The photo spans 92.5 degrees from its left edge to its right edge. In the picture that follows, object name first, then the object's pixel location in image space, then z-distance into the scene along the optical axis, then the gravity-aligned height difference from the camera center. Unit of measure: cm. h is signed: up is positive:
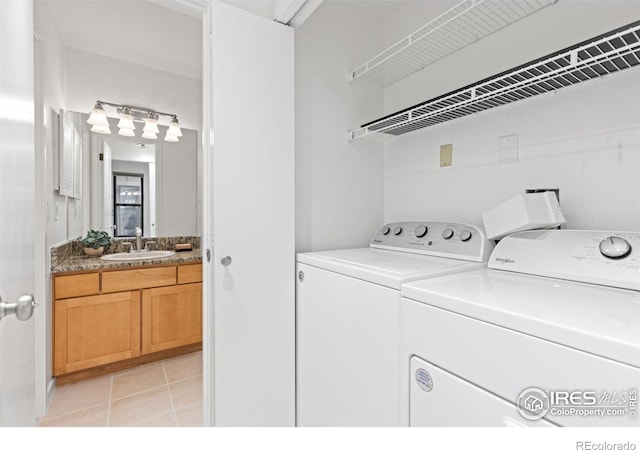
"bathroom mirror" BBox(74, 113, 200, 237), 278 +35
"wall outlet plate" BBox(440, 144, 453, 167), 161 +35
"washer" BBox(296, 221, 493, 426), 102 -36
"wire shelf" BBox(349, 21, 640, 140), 87 +50
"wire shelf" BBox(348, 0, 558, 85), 126 +89
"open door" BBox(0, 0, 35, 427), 65 +4
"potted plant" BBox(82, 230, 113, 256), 249 -18
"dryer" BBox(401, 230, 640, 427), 58 -26
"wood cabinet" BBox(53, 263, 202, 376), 212 -71
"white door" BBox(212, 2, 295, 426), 134 +1
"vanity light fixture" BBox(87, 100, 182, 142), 261 +91
